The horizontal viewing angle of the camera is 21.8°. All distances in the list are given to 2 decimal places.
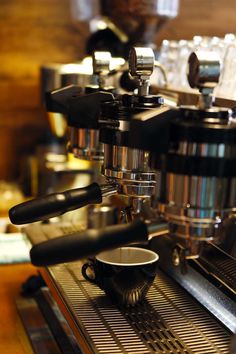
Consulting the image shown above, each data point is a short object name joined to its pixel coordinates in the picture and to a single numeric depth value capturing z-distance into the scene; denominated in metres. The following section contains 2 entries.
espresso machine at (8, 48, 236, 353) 0.62
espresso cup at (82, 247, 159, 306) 0.89
